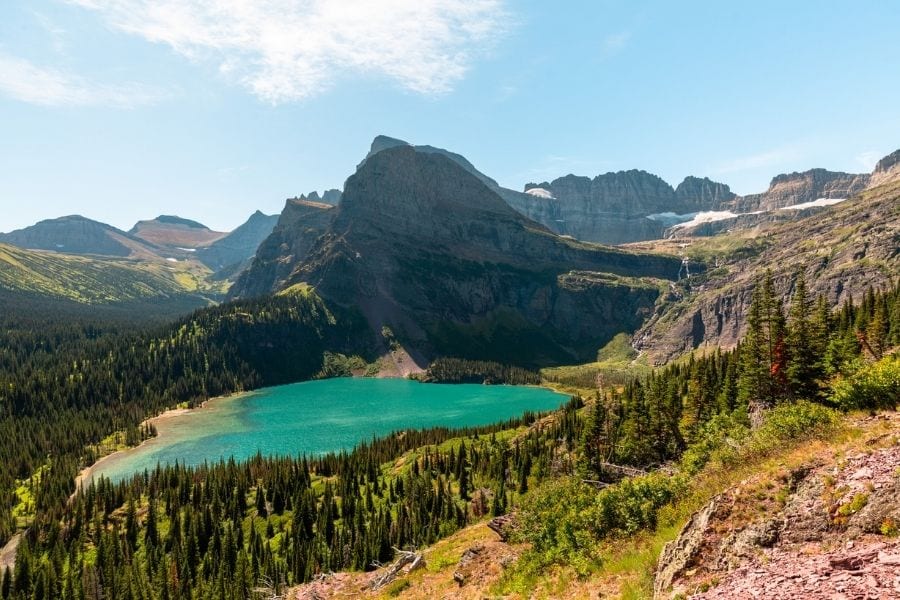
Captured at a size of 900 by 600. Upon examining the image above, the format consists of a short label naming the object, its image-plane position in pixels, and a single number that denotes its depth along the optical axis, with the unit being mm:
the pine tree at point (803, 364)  64625
